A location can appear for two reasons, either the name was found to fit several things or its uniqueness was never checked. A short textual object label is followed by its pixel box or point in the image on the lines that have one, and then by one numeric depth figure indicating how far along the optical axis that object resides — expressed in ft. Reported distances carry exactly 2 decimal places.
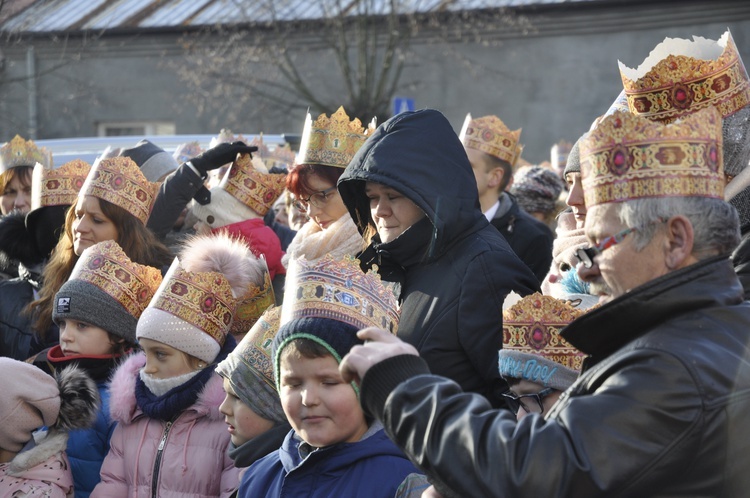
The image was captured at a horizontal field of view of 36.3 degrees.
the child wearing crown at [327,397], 11.19
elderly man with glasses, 7.48
